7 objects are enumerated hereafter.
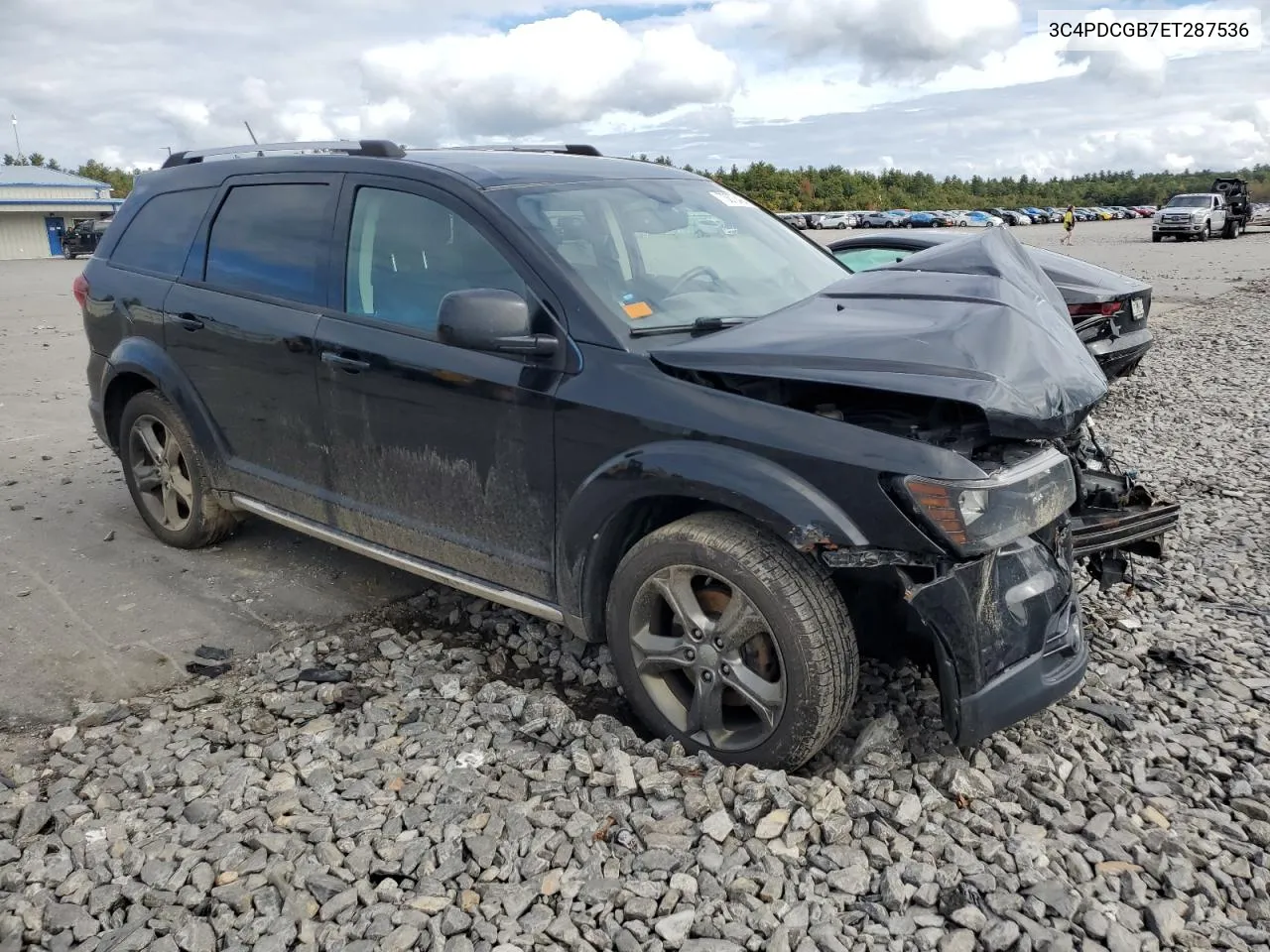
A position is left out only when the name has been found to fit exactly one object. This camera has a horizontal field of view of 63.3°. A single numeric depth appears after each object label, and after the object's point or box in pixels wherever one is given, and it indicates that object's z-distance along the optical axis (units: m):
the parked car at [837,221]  64.12
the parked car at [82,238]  44.03
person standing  40.97
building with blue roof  52.22
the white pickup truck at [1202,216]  37.47
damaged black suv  2.90
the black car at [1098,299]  7.44
